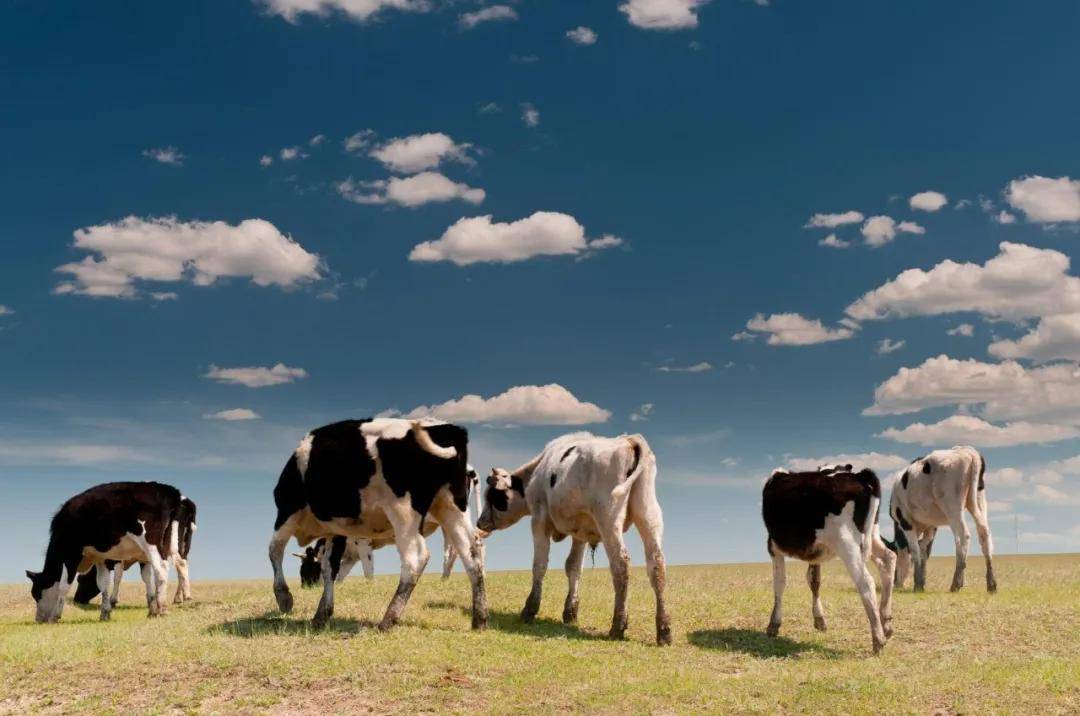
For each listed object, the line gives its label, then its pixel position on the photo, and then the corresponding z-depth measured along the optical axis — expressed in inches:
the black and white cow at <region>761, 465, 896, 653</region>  760.3
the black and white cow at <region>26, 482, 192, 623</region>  1029.8
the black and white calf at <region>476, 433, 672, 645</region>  777.6
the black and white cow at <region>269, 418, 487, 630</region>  747.4
